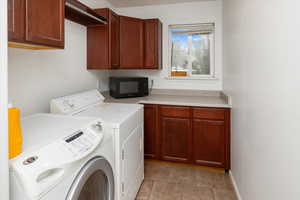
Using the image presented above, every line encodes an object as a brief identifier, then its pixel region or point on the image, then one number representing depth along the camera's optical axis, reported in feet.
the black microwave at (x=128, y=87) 8.93
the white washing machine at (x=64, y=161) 2.37
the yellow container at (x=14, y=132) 2.49
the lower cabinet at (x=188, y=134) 7.75
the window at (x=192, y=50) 9.82
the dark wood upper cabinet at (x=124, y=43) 7.73
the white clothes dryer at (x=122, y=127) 4.79
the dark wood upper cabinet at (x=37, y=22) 3.29
